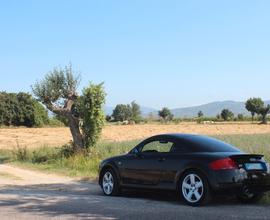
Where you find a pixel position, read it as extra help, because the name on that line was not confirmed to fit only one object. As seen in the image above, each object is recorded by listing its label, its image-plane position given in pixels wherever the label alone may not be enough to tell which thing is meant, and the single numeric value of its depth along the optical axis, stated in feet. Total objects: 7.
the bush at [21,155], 83.18
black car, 34.01
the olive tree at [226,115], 430.20
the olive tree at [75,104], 76.23
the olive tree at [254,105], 426.92
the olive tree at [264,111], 394.11
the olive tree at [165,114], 457.27
